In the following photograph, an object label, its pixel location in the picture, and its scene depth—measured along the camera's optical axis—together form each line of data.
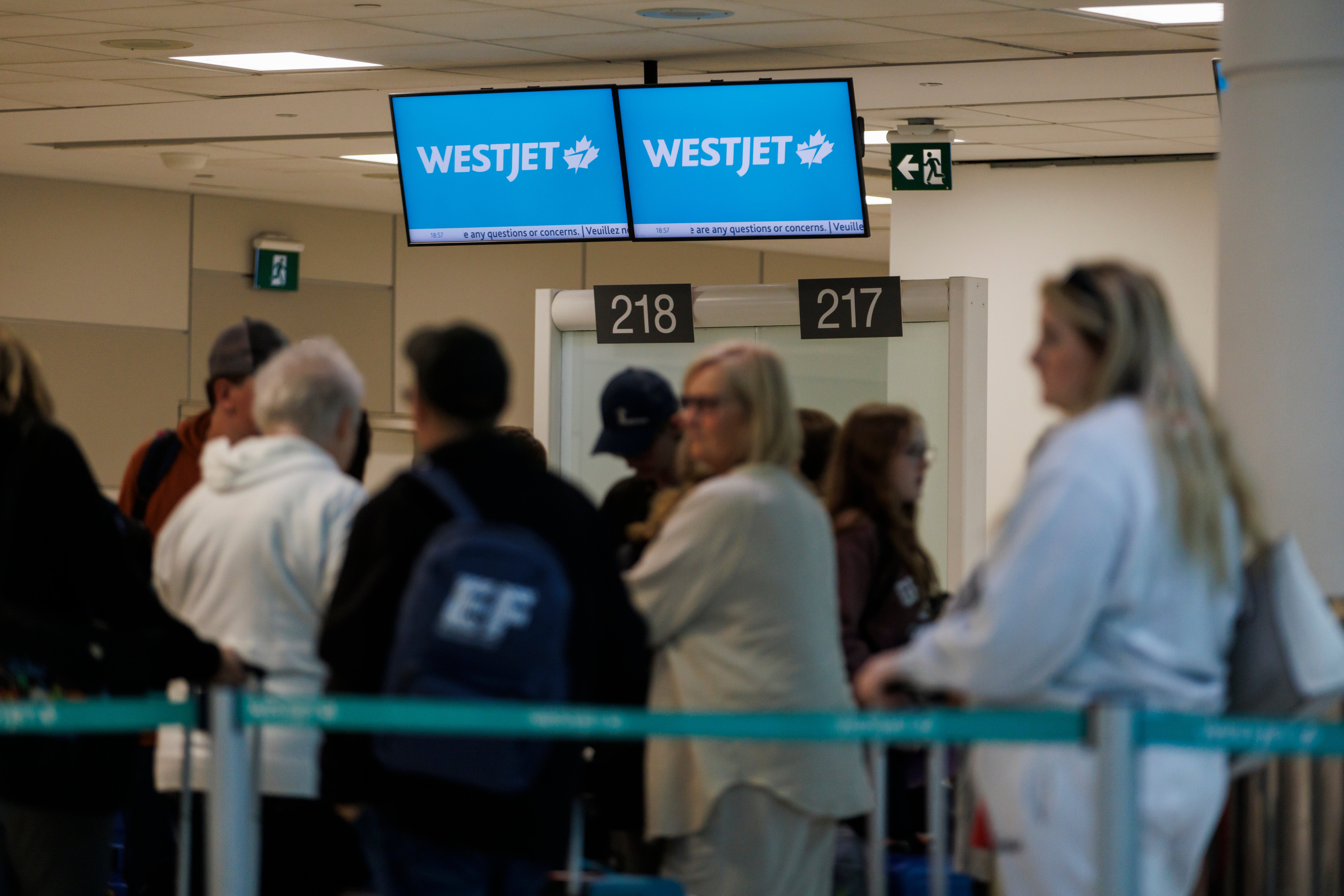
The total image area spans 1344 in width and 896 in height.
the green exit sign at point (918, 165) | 19.39
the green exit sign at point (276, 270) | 27.02
